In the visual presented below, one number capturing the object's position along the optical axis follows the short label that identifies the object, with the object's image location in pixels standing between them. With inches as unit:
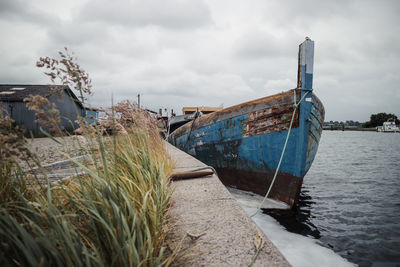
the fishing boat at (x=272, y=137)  147.4
